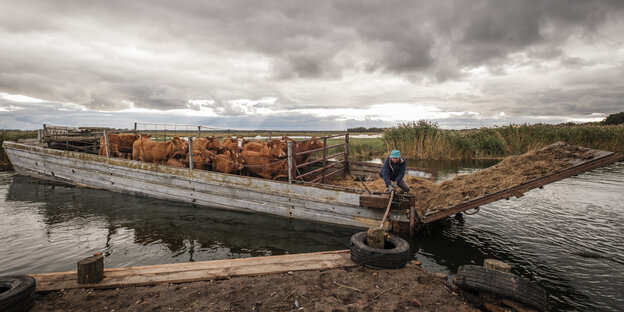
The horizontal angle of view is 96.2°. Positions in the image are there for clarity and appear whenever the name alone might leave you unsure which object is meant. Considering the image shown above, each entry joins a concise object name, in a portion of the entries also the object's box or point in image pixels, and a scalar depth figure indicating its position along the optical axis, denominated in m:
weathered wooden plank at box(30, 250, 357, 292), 4.52
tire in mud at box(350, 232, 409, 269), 4.84
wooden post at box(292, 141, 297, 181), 8.60
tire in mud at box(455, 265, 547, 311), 3.74
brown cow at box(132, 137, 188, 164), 10.91
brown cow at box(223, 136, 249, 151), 10.19
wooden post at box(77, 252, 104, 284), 4.41
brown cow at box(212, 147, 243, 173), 9.73
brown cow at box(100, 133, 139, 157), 12.23
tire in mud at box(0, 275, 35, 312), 3.49
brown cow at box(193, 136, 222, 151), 10.55
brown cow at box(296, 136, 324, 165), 9.69
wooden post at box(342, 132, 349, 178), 10.97
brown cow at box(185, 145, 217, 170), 10.25
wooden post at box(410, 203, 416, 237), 7.04
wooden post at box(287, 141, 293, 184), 8.14
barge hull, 7.91
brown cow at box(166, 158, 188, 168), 10.73
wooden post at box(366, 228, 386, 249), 5.17
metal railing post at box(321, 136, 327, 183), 9.63
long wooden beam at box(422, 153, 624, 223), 5.45
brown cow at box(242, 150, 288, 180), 9.16
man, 7.38
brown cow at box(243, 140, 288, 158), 9.20
